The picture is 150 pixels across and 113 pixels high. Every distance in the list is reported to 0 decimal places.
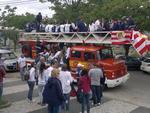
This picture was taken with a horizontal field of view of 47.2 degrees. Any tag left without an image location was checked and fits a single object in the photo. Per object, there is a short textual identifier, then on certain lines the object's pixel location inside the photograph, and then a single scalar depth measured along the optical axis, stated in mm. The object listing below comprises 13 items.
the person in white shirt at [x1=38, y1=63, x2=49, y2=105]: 6329
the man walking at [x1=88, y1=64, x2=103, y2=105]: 6464
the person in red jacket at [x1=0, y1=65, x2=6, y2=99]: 6529
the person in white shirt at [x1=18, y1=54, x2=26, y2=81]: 10023
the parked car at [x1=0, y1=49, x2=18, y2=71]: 12178
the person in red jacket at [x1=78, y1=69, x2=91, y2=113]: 5743
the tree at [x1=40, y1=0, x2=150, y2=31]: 14405
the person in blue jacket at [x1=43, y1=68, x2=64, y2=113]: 4680
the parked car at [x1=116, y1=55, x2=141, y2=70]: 12891
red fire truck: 8400
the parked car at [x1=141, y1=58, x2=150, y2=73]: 11734
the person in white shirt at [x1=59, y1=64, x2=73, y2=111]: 5739
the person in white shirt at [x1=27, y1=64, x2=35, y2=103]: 6678
